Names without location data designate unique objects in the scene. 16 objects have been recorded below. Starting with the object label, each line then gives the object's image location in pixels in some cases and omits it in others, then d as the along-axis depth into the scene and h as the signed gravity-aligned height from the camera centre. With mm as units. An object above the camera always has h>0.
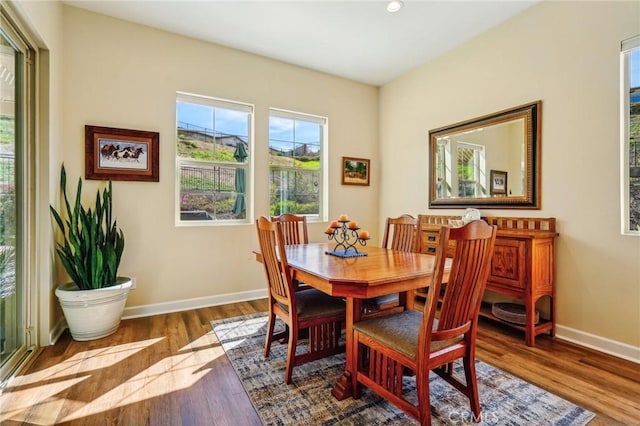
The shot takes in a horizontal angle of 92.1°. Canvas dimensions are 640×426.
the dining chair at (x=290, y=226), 3055 -144
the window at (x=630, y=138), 2203 +531
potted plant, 2375 -497
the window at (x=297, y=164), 3801 +621
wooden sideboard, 2408 -447
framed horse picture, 2785 +542
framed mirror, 2746 +517
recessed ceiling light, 2641 +1796
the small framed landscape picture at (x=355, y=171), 4238 +579
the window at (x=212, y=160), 3287 +580
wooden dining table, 1525 -335
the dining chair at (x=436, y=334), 1309 -594
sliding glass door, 1910 +105
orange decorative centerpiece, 2160 -185
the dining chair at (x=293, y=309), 1854 -624
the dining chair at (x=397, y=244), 2225 -278
